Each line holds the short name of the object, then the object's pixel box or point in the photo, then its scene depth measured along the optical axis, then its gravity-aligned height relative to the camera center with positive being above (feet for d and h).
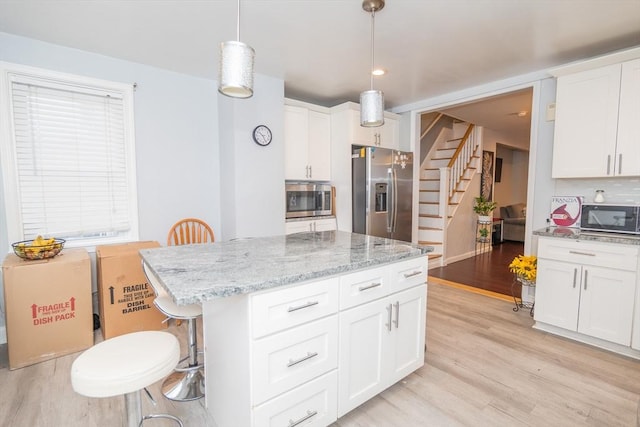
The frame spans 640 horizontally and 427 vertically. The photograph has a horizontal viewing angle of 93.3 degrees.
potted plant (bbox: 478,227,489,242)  18.84 -2.49
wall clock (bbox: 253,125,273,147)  10.45 +2.01
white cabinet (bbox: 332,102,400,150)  12.49 +2.78
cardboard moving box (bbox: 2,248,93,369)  7.00 -2.82
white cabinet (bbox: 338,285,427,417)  5.10 -2.82
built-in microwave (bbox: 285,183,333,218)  11.74 -0.28
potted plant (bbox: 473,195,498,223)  18.44 -0.85
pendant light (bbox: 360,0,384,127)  6.51 +1.90
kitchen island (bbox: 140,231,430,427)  4.07 -2.03
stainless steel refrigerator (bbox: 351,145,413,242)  12.39 +0.12
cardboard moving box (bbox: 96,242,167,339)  8.20 -2.85
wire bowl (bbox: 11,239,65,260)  7.18 -1.40
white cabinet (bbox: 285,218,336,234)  11.69 -1.28
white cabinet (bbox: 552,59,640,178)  7.86 +1.99
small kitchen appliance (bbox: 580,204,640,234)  7.94 -0.64
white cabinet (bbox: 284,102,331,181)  11.87 +2.08
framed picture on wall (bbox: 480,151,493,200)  20.62 +1.24
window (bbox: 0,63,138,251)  8.09 +0.99
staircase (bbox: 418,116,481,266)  16.57 +1.09
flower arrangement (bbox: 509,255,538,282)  9.79 -2.41
